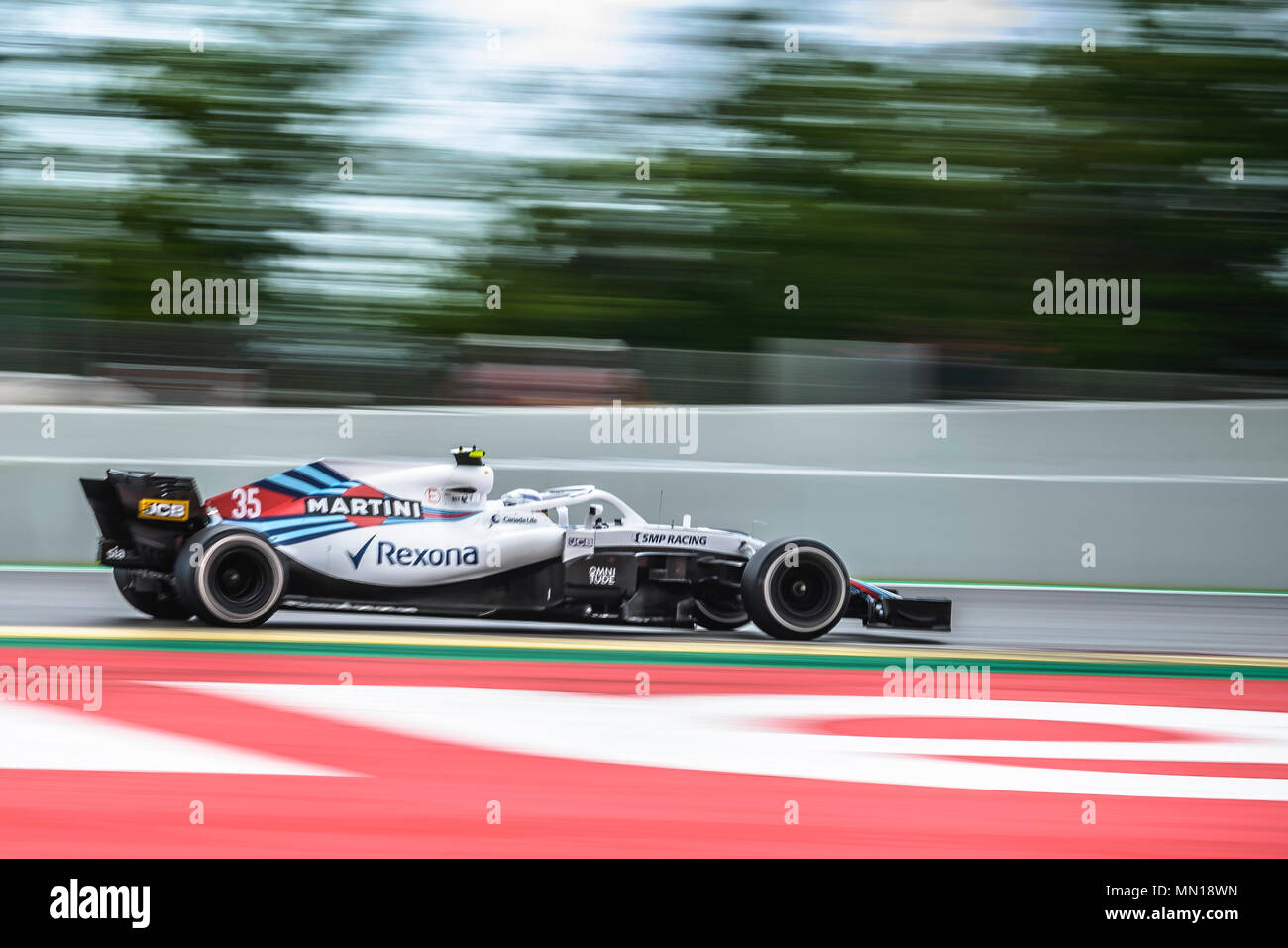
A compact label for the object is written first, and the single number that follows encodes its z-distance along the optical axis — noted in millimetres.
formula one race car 15805
